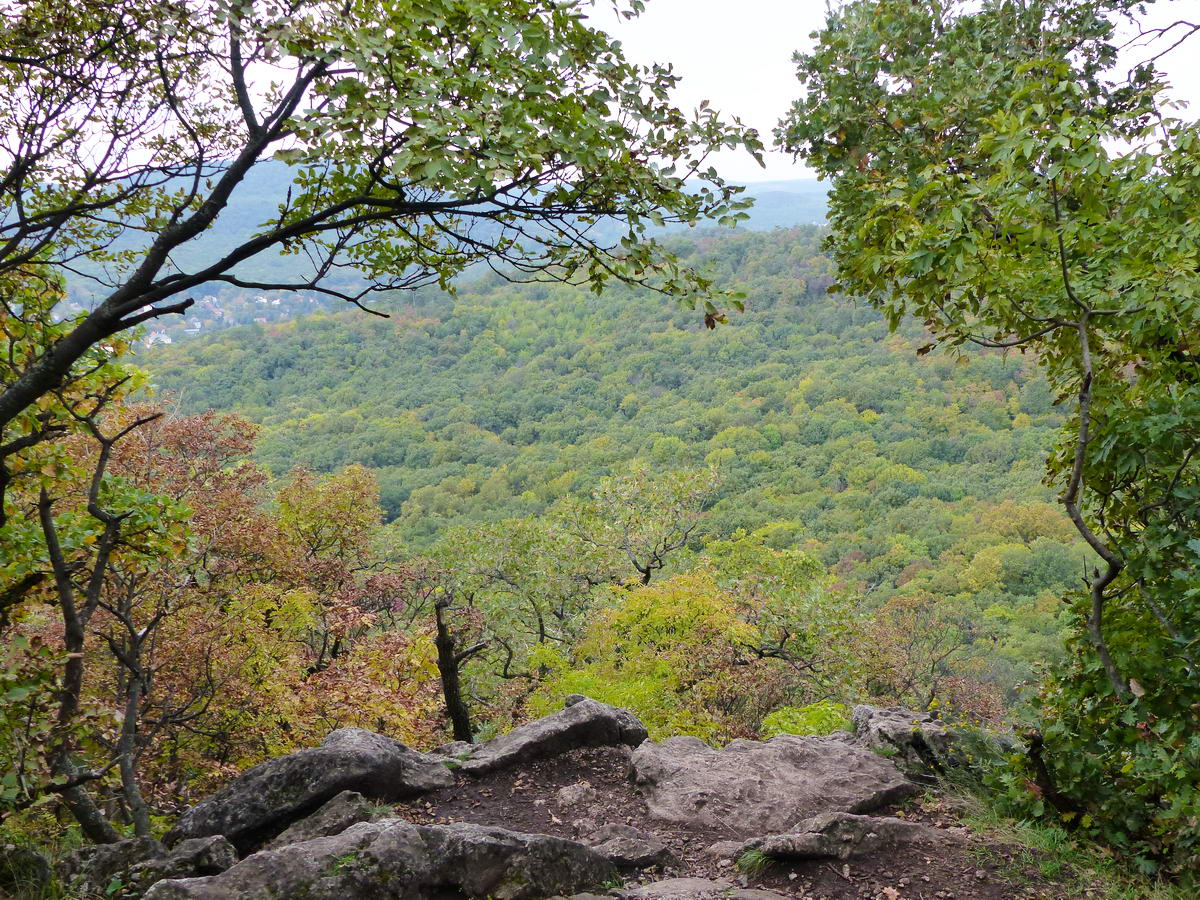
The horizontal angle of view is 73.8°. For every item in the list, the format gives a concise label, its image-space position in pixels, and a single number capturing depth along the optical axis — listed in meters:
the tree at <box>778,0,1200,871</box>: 4.11
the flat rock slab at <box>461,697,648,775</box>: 7.54
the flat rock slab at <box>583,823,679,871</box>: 5.45
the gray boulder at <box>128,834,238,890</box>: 4.49
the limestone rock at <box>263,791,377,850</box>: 5.39
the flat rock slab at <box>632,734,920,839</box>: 6.57
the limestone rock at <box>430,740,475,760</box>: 7.83
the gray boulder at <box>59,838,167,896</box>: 4.48
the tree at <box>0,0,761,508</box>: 3.27
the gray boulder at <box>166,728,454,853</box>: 5.73
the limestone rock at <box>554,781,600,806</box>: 6.96
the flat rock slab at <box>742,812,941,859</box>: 5.14
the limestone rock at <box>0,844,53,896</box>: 4.30
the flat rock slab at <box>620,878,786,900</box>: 4.61
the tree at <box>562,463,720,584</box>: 21.50
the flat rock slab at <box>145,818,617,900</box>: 3.99
